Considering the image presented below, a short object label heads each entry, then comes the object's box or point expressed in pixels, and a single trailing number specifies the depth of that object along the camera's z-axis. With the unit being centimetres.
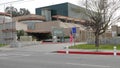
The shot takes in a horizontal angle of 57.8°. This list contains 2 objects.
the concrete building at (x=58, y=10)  3357
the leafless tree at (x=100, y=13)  1469
